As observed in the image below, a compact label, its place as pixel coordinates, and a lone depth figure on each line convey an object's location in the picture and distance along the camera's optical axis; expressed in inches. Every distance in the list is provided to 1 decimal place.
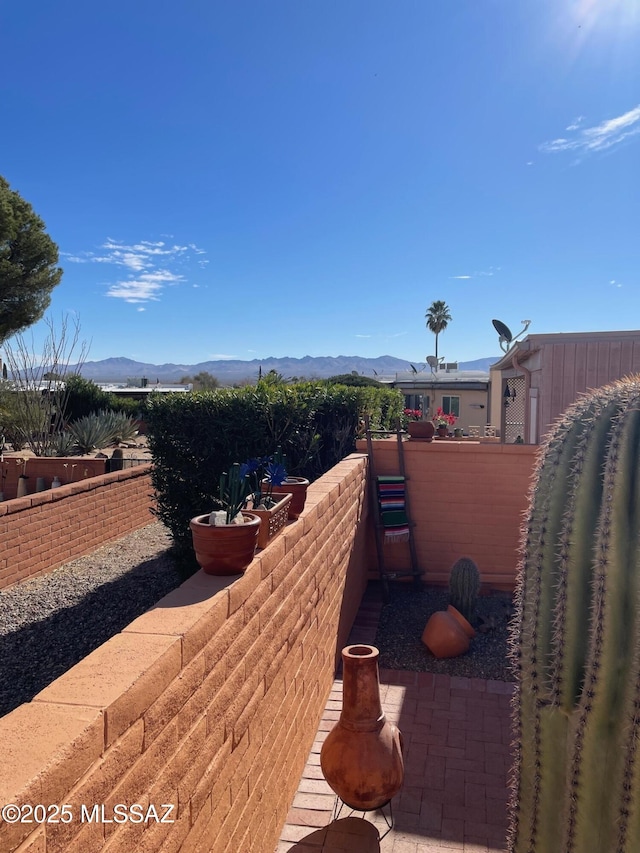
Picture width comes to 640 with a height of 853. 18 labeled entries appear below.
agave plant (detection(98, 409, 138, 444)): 537.6
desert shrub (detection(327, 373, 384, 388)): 1146.2
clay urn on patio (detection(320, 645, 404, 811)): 107.7
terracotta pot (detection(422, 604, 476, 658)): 185.6
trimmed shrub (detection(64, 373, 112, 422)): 820.0
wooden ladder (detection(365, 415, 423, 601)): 236.2
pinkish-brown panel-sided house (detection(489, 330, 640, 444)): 266.5
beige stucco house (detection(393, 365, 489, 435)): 954.1
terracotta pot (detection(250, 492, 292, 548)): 99.3
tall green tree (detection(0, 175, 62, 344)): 645.9
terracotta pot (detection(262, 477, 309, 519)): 125.2
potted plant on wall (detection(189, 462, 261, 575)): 82.1
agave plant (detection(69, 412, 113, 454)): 487.8
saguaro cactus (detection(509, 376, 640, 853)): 69.6
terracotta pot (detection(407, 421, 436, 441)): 247.4
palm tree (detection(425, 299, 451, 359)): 2234.3
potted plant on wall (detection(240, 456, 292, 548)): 100.6
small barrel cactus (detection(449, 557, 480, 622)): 202.2
